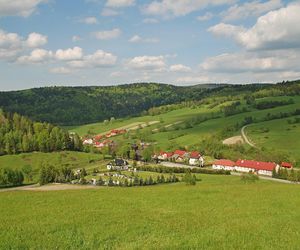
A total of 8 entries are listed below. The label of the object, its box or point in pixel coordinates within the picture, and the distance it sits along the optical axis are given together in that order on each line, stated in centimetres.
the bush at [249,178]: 6894
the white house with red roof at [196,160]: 14068
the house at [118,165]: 12812
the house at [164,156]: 15625
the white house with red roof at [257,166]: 12132
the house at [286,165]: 12528
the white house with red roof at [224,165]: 12875
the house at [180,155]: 15088
